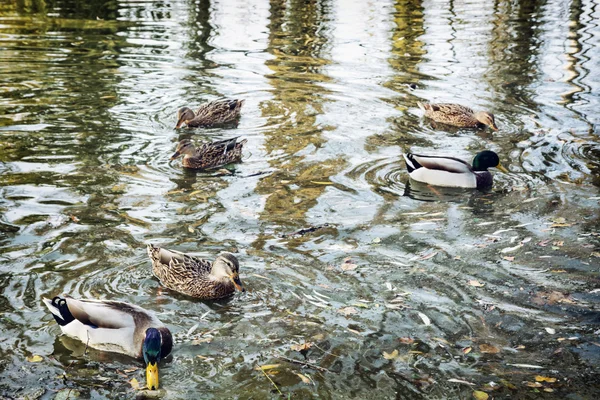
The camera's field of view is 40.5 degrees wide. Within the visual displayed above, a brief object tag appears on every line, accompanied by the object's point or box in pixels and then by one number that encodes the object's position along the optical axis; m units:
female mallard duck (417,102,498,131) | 12.73
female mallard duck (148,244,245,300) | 6.97
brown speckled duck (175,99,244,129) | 12.84
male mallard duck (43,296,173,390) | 6.11
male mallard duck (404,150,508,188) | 10.20
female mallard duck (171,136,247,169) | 10.90
